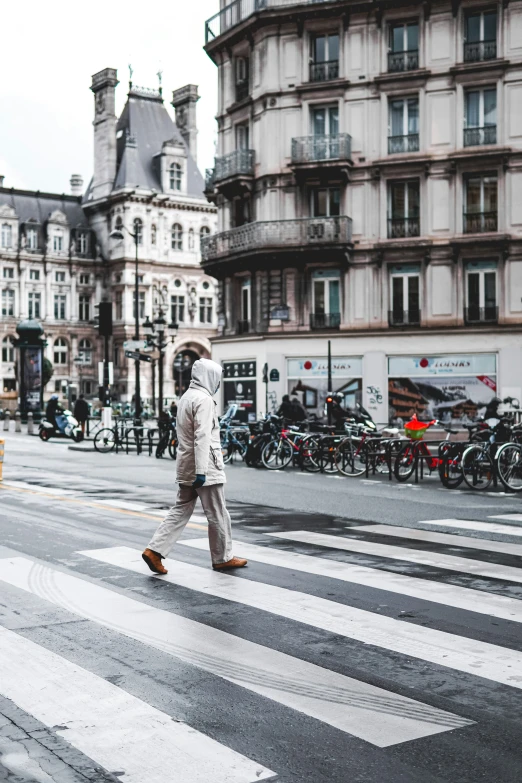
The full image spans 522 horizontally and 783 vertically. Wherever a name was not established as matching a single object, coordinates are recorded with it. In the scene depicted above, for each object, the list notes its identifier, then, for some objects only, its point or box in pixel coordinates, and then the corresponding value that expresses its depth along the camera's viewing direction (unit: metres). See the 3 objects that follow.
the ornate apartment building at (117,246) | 80.50
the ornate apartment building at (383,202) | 31.28
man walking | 7.62
